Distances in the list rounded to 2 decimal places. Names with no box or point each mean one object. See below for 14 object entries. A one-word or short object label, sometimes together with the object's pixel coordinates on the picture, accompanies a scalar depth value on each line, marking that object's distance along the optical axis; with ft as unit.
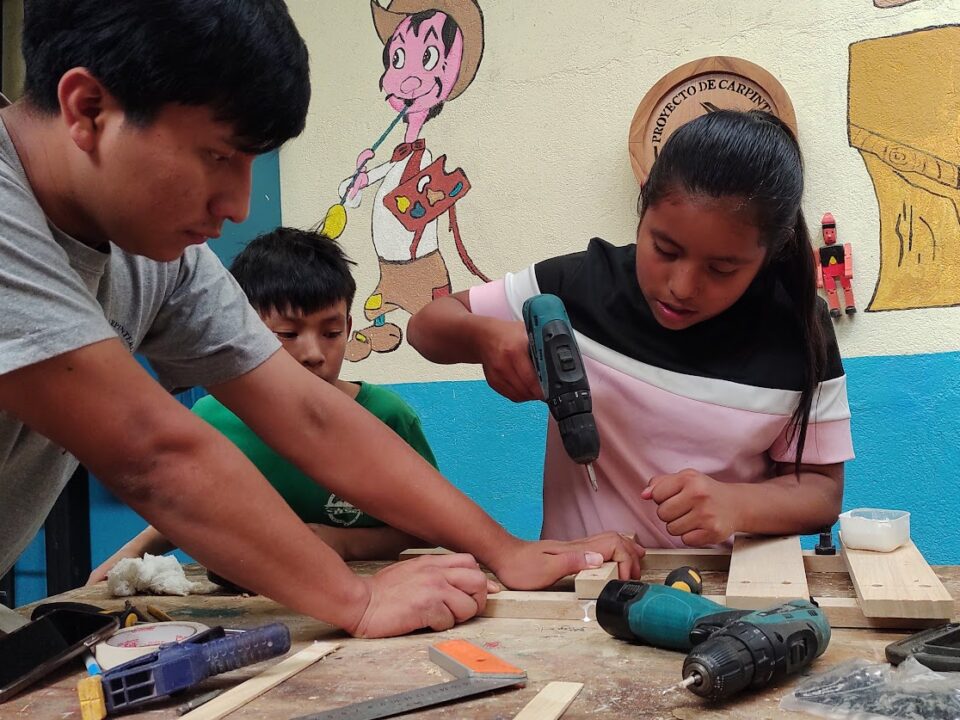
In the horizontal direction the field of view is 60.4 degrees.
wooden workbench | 2.44
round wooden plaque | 8.64
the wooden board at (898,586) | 3.08
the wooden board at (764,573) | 3.37
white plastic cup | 4.02
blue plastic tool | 2.55
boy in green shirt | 6.09
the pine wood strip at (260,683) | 2.51
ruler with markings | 2.40
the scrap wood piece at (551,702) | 2.33
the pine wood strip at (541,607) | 3.58
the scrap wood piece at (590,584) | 3.68
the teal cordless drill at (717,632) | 2.37
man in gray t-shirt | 2.72
